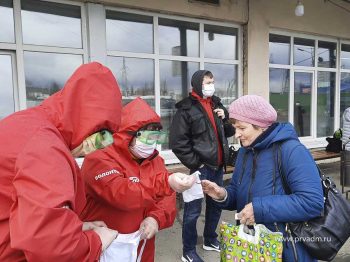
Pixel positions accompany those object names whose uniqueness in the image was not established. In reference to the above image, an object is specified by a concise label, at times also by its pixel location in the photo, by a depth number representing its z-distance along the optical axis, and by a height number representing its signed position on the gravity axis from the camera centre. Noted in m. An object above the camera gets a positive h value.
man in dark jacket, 3.32 -0.44
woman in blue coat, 1.61 -0.39
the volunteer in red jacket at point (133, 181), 1.61 -0.40
